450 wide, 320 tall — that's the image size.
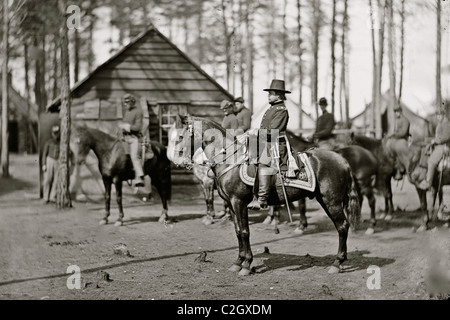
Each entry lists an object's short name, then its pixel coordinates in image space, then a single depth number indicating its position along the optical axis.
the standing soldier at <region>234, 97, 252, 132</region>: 13.57
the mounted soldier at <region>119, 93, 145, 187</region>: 13.03
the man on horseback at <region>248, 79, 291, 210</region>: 8.02
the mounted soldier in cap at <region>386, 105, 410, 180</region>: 13.37
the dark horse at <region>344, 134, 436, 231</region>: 13.27
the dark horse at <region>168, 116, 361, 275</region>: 8.15
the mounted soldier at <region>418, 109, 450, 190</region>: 11.30
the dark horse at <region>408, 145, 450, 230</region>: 11.98
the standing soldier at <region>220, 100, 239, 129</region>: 13.00
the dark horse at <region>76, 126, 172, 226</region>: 12.57
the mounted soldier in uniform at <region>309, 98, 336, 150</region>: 12.89
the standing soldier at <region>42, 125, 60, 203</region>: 16.14
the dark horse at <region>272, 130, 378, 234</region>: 12.31
